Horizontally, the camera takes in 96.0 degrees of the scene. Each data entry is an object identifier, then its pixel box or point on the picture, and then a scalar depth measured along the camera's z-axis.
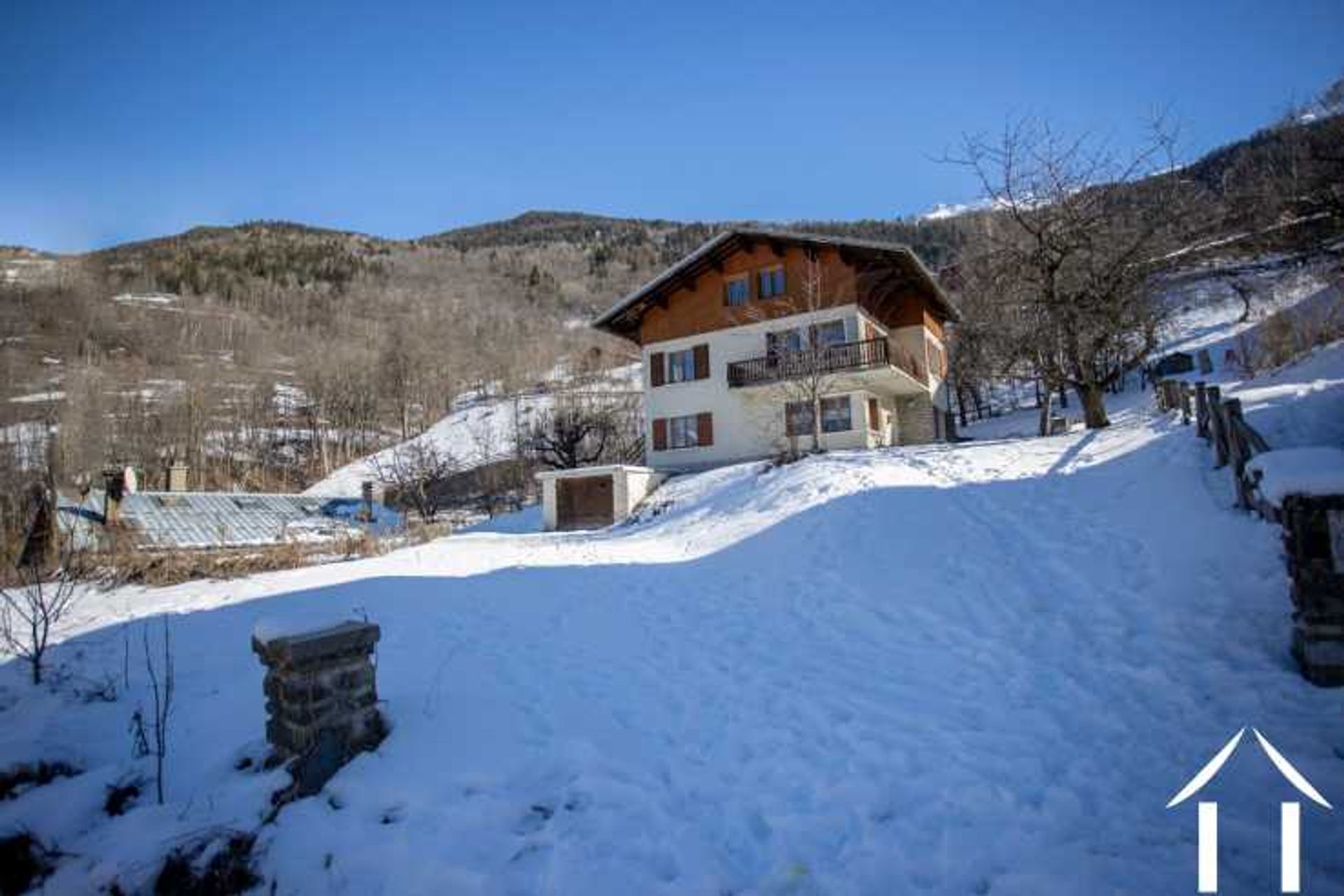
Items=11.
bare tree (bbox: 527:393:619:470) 28.41
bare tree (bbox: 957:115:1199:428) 15.39
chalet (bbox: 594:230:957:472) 23.25
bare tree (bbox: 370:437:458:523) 31.09
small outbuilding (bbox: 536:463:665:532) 20.81
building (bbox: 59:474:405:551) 18.56
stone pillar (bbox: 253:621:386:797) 3.50
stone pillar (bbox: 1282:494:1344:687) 3.91
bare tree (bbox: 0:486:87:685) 5.63
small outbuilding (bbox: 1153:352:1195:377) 29.78
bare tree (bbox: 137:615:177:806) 3.72
